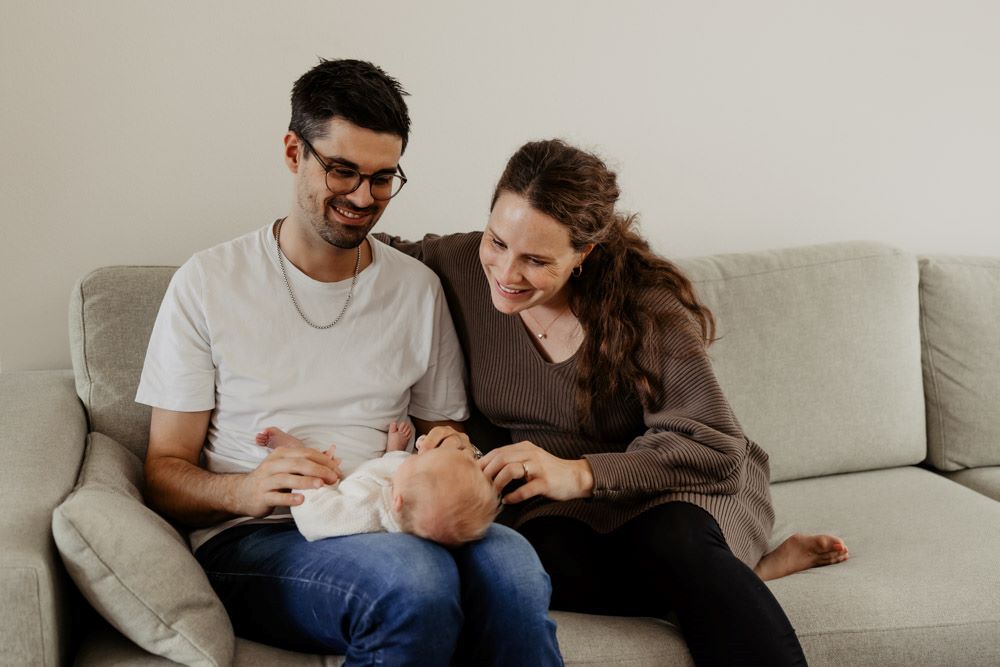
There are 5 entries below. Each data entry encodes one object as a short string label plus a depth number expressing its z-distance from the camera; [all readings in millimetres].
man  1485
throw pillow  1412
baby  1513
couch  1426
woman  1677
